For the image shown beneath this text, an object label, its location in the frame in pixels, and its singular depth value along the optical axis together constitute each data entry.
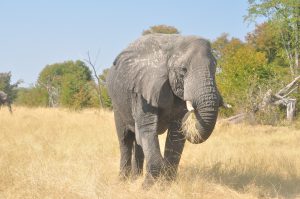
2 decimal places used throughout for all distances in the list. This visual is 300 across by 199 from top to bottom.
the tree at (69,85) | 30.69
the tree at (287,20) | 30.30
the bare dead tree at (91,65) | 28.45
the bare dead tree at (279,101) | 18.65
